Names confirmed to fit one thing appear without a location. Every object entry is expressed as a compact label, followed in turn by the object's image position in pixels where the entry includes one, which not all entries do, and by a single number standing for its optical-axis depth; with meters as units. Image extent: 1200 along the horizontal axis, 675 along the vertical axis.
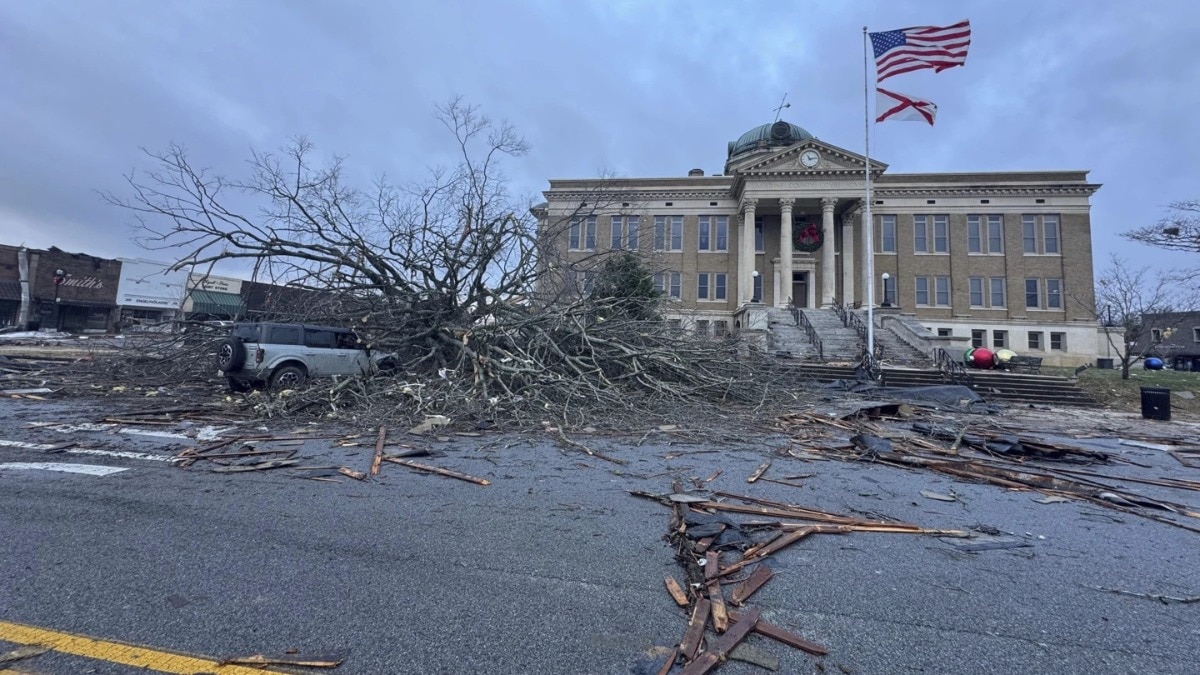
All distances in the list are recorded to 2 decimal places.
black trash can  11.84
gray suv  10.26
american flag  15.73
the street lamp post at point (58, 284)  31.56
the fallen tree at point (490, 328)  10.07
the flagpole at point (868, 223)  21.00
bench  19.37
